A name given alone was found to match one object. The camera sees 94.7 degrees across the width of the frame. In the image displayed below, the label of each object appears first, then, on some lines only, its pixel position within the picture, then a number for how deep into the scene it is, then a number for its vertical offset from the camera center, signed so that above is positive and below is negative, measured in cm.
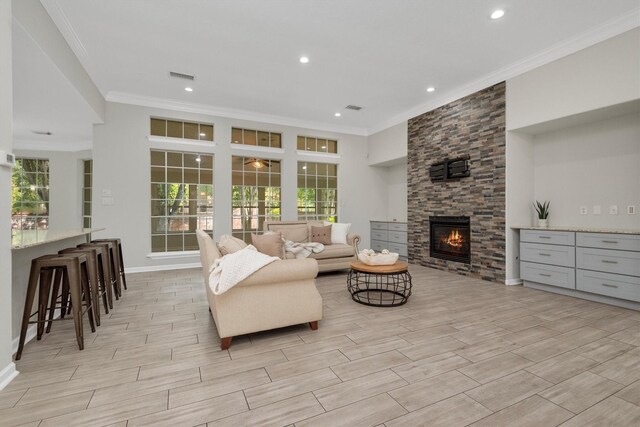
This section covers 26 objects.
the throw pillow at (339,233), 550 -38
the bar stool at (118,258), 391 -61
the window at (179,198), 571 +29
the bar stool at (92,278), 271 -62
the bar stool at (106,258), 335 -53
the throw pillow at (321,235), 543 -41
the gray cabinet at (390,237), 663 -56
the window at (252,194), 633 +43
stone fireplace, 458 +49
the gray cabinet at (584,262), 333 -62
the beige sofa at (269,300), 243 -76
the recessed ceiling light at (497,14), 313 +215
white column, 192 +5
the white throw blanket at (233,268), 234 -45
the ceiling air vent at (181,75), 451 +213
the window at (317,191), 709 +54
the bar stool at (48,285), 228 -58
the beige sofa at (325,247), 509 -59
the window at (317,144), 704 +168
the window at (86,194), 700 +45
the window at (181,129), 567 +166
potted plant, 438 +0
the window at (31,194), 686 +44
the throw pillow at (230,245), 292 -33
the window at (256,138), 630 +166
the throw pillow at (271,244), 419 -44
